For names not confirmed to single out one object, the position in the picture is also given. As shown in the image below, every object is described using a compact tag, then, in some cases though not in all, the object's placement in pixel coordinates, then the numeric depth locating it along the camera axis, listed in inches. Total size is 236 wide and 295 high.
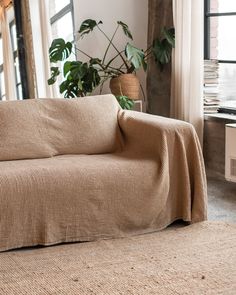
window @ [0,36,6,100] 173.9
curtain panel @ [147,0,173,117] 177.6
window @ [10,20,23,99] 175.9
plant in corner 170.1
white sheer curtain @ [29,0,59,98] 177.8
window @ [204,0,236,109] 168.9
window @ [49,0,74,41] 185.3
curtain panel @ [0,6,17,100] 173.9
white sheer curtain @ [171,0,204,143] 161.6
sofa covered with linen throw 108.1
